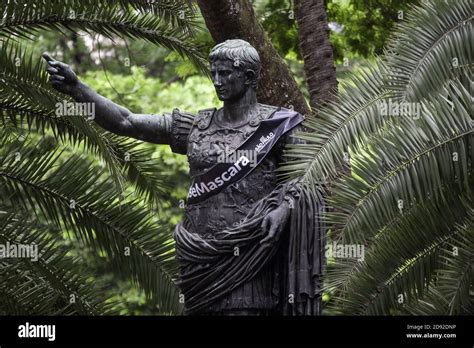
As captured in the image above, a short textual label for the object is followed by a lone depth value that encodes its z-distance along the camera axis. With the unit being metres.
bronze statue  12.09
